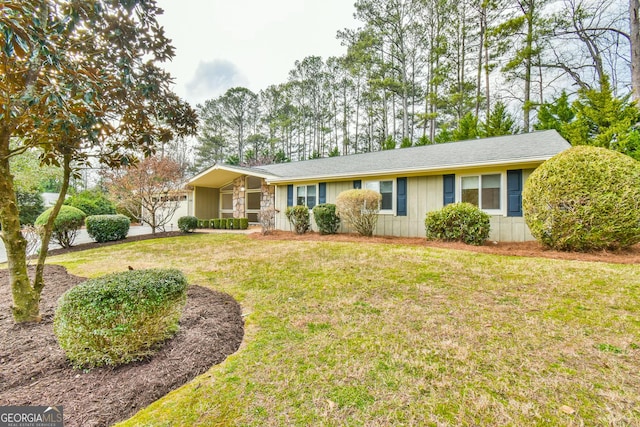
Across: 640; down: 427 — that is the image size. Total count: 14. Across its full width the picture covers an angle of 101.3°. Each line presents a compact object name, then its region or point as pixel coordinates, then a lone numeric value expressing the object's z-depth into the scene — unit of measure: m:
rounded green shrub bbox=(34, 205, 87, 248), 8.82
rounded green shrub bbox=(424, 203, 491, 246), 7.20
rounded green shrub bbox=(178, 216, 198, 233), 12.16
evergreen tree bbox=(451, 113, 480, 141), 14.02
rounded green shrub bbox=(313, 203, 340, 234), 9.96
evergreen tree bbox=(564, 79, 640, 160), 8.34
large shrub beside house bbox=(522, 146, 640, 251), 5.47
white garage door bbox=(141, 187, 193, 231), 15.60
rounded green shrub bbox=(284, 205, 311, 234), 10.62
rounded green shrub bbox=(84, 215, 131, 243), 9.99
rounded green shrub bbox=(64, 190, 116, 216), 17.80
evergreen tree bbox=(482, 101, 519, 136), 13.30
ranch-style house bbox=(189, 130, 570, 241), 7.69
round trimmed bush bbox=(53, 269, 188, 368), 2.15
